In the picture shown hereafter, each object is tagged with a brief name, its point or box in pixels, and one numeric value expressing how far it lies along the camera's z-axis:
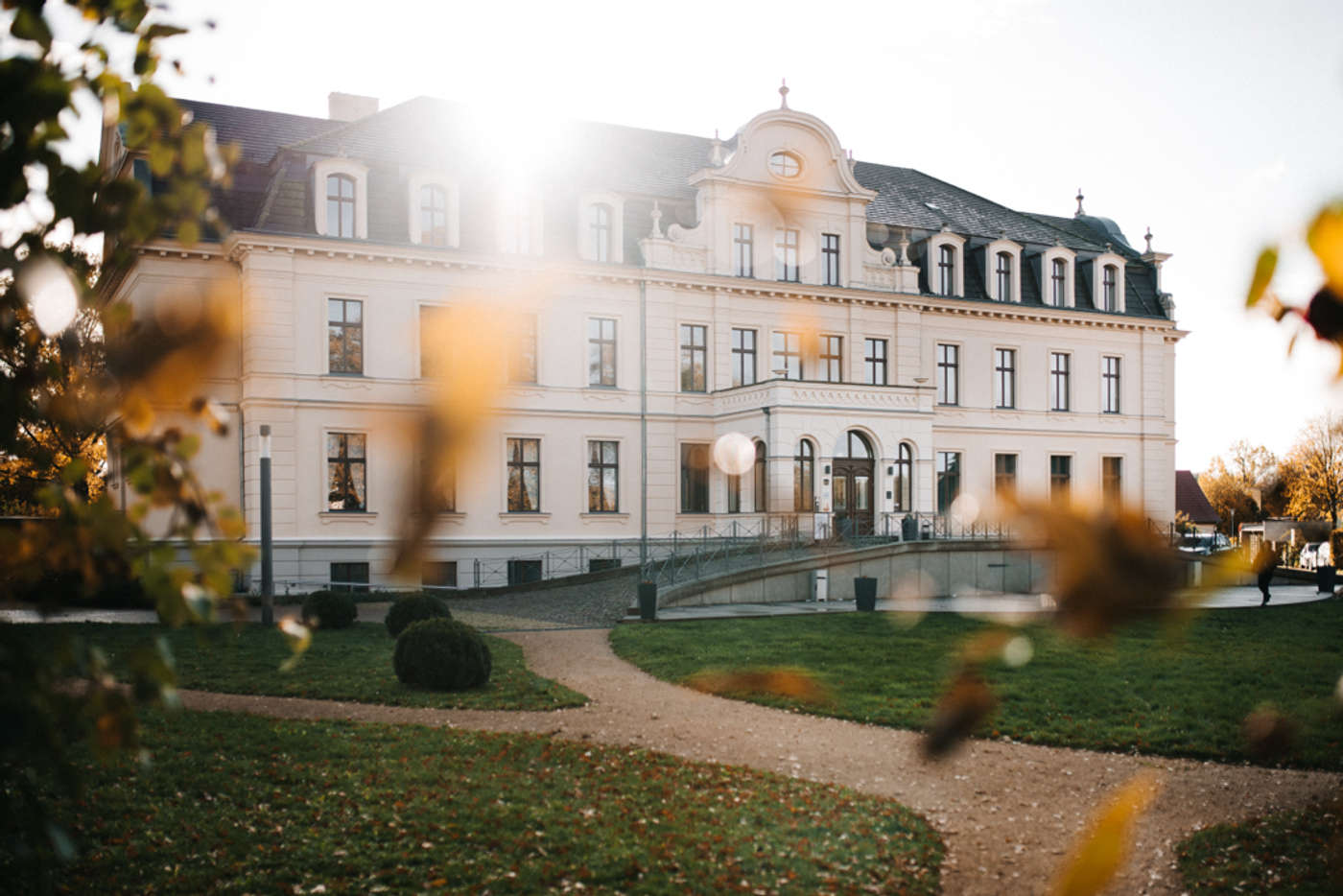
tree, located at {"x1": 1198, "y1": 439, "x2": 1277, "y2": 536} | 58.12
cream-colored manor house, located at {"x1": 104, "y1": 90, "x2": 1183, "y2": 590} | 30.86
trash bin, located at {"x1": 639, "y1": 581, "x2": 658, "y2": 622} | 23.27
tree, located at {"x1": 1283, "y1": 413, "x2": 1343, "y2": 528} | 58.84
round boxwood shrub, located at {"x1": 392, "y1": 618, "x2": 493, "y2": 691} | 14.34
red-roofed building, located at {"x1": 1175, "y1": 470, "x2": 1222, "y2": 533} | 68.00
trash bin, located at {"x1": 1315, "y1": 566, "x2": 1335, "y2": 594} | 30.95
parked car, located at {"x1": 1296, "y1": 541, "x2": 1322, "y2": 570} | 42.65
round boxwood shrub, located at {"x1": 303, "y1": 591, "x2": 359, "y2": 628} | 19.38
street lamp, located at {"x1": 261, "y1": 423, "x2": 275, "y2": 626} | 18.38
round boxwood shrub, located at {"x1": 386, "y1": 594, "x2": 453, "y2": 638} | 19.28
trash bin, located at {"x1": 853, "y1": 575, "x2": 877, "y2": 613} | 25.38
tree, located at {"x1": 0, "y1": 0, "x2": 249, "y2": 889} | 1.78
